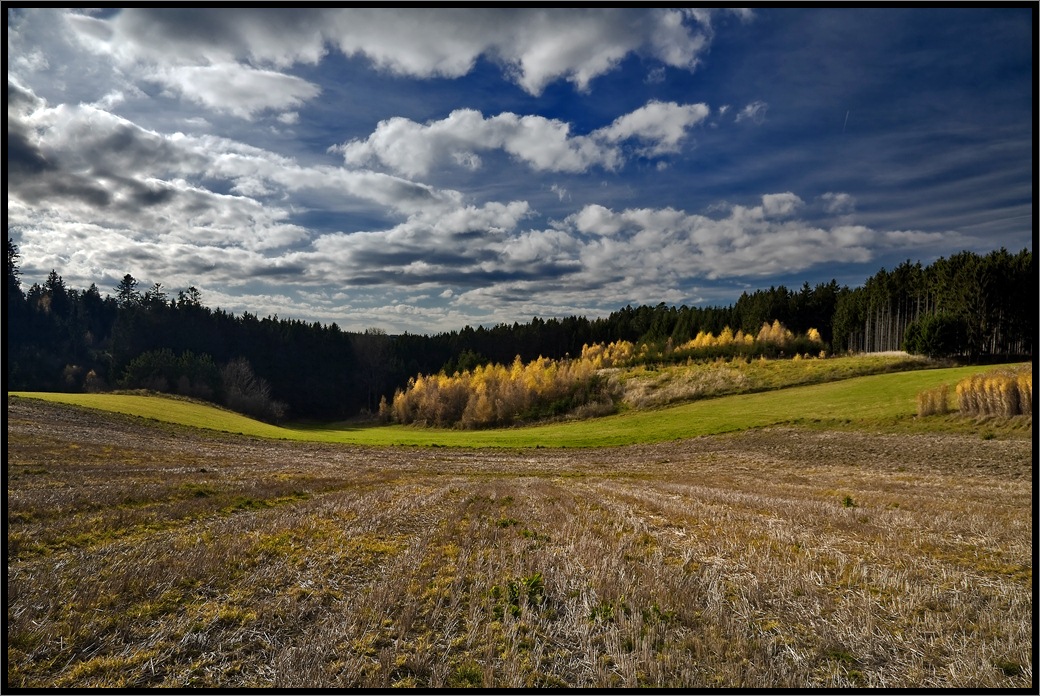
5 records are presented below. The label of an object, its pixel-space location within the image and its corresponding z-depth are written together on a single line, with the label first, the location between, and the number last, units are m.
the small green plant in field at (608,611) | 7.11
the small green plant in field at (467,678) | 5.70
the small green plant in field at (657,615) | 7.03
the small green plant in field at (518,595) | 7.52
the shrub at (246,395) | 119.88
